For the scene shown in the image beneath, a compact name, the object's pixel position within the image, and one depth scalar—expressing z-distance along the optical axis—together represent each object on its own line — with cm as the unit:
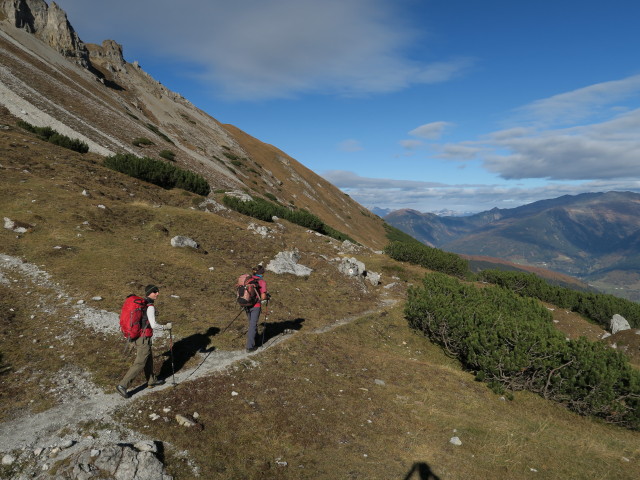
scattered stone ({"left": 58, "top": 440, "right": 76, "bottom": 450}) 688
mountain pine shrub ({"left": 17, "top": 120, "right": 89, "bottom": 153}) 3169
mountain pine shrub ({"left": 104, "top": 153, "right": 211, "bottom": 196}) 3075
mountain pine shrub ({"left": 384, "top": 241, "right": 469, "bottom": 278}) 3672
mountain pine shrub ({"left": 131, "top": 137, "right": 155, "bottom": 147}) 4516
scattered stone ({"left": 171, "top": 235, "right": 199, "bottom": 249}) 2180
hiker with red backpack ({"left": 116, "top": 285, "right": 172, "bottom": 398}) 920
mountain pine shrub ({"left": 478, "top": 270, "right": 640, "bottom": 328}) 2952
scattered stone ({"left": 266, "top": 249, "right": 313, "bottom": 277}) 2355
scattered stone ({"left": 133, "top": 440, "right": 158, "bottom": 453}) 700
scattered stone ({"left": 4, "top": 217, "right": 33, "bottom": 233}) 1772
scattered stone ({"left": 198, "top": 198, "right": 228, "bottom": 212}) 3119
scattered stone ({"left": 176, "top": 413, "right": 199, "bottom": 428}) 812
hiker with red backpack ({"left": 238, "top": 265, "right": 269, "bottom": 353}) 1238
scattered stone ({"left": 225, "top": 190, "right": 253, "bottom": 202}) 3789
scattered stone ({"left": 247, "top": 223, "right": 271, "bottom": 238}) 2822
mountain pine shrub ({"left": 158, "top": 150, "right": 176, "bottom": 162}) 4604
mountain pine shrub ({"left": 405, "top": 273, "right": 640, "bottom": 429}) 1234
